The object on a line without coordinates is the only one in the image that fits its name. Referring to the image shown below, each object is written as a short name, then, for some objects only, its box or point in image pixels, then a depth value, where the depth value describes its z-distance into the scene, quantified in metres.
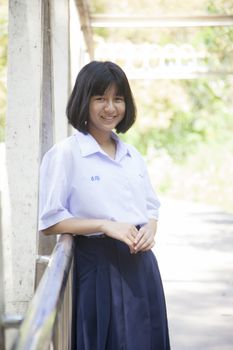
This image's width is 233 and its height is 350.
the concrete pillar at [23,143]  6.19
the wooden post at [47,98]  6.89
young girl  4.01
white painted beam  14.56
